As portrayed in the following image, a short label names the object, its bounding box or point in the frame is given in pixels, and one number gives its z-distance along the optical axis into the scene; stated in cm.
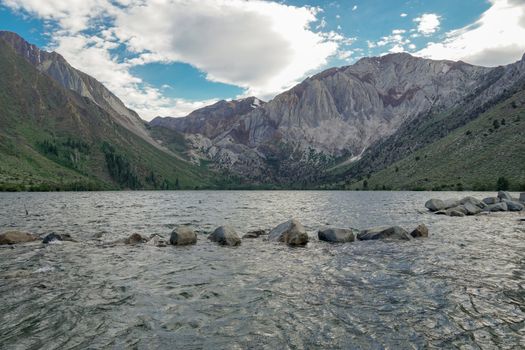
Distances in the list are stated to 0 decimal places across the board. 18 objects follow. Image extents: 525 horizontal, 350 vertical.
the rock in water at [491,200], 7706
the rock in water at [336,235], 3938
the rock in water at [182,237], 3812
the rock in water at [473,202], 7394
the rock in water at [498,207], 7212
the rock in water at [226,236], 3803
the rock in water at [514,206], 7323
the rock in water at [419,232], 4153
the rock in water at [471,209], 6881
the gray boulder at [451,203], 7644
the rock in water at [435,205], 7600
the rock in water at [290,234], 3800
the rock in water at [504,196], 7716
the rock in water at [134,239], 3853
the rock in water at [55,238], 3797
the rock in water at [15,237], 3709
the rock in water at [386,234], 4006
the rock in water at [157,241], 3756
